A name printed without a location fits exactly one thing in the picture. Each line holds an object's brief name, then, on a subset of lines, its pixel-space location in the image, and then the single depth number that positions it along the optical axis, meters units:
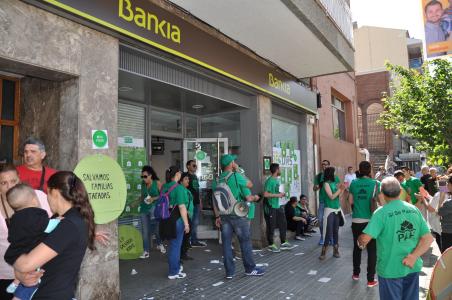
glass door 8.46
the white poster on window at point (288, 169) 9.15
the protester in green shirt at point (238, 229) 5.52
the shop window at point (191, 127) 9.06
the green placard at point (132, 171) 7.21
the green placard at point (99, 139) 4.16
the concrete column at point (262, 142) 7.80
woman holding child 1.87
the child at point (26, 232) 1.97
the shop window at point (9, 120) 4.04
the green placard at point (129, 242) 6.59
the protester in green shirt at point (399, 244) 3.05
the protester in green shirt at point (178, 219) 5.45
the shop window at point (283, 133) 9.17
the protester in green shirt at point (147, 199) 6.91
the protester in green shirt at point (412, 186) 7.64
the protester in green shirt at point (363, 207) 5.05
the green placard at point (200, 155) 8.55
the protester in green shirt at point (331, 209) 6.45
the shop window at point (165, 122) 8.29
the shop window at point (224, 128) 8.88
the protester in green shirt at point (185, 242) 6.56
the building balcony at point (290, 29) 5.75
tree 11.27
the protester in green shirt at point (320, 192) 7.24
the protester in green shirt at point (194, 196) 7.65
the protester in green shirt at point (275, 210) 7.37
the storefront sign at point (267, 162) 7.96
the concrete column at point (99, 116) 4.02
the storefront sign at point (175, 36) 4.08
